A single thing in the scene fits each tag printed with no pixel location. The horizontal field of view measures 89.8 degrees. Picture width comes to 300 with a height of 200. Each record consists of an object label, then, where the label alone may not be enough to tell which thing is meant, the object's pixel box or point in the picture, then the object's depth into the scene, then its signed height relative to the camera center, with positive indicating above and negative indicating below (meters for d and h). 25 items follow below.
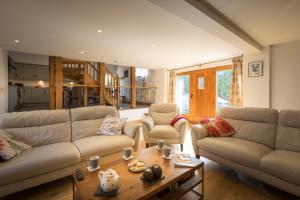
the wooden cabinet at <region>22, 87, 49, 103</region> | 7.10 +0.20
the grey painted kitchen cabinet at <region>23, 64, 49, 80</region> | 6.89 +1.29
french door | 4.94 +0.28
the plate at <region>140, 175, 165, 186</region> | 1.26 -0.70
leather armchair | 2.91 -0.63
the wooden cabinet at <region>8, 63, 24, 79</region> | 6.48 +1.18
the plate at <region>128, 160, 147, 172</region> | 1.46 -0.67
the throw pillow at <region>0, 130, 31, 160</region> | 1.61 -0.55
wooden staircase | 5.70 +0.83
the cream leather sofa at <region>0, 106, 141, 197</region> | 1.56 -0.63
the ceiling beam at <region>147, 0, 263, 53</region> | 1.70 +1.08
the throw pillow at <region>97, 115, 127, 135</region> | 2.54 -0.47
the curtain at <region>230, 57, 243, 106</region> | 4.23 +0.48
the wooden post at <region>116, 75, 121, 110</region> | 6.06 +0.32
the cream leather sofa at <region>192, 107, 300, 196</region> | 1.56 -0.63
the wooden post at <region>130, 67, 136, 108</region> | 6.51 +0.56
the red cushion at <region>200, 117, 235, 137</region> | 2.41 -0.48
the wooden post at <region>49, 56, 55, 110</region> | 4.71 +0.54
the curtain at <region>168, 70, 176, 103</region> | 6.40 +0.57
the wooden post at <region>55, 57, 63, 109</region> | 4.77 +0.53
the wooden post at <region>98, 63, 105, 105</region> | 5.72 +0.61
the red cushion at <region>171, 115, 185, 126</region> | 3.16 -0.42
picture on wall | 3.61 +0.73
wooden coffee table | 1.15 -0.71
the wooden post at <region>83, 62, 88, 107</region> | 5.57 +0.64
